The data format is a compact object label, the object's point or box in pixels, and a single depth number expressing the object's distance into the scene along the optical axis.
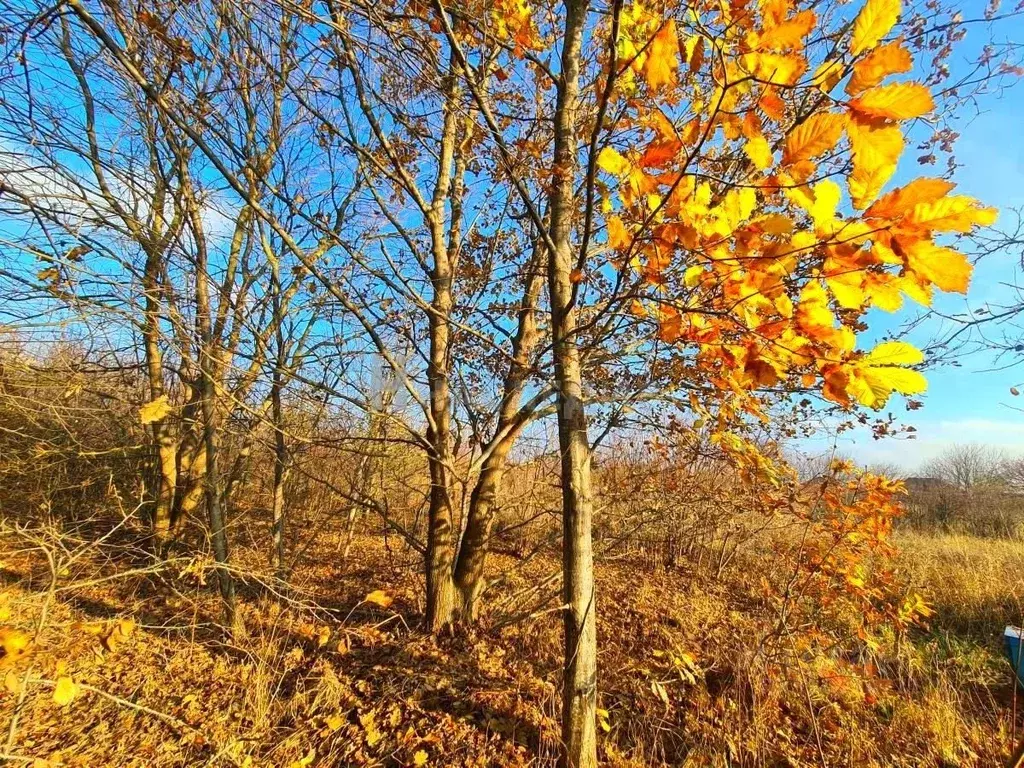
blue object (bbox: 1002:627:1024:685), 4.30
